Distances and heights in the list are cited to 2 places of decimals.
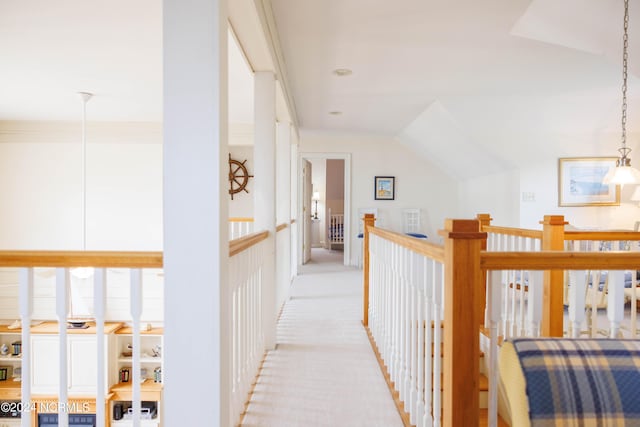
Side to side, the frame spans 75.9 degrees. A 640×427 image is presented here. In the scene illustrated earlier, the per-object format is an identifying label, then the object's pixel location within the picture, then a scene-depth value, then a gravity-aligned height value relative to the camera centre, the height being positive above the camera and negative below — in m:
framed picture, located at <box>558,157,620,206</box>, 5.52 +0.28
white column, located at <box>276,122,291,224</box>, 4.73 +0.38
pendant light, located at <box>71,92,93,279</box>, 4.27 +0.63
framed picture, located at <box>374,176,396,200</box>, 7.46 +0.30
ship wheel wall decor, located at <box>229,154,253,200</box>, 7.17 +0.49
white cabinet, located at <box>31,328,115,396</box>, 5.21 -2.07
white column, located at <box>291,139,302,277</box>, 6.23 -0.21
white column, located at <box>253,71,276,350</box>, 3.06 +0.29
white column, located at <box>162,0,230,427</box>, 1.30 -0.05
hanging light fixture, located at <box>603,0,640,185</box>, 3.23 +0.25
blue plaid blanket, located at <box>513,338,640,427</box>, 0.81 -0.36
